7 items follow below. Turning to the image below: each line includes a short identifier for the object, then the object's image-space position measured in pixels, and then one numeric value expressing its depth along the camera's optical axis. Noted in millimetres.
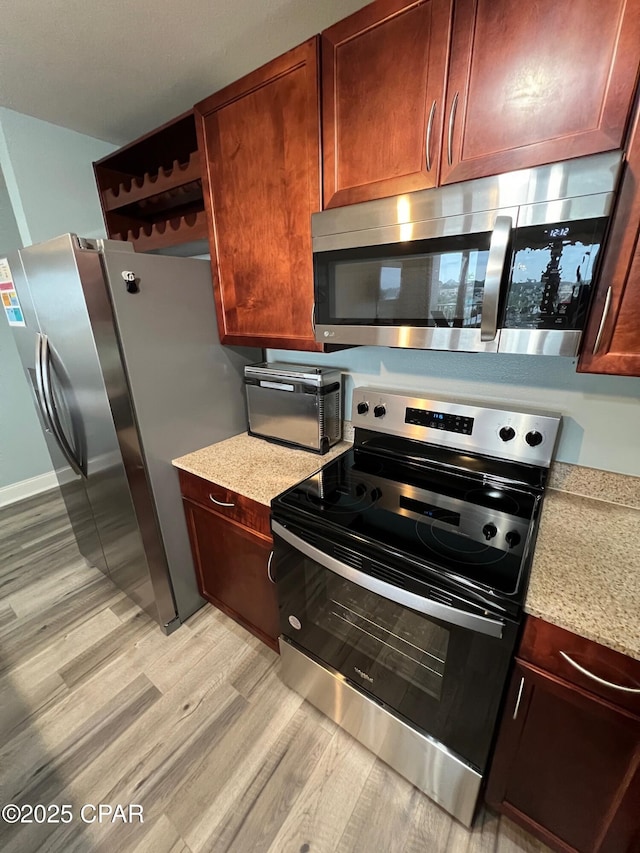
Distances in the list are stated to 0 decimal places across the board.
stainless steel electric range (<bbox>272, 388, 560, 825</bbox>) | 864
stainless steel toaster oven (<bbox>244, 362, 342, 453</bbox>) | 1515
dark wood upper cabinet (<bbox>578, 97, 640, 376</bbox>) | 745
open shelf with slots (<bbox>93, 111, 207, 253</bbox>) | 1535
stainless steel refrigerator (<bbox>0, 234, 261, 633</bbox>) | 1276
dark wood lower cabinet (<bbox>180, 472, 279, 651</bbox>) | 1365
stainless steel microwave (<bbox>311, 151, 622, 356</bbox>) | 775
